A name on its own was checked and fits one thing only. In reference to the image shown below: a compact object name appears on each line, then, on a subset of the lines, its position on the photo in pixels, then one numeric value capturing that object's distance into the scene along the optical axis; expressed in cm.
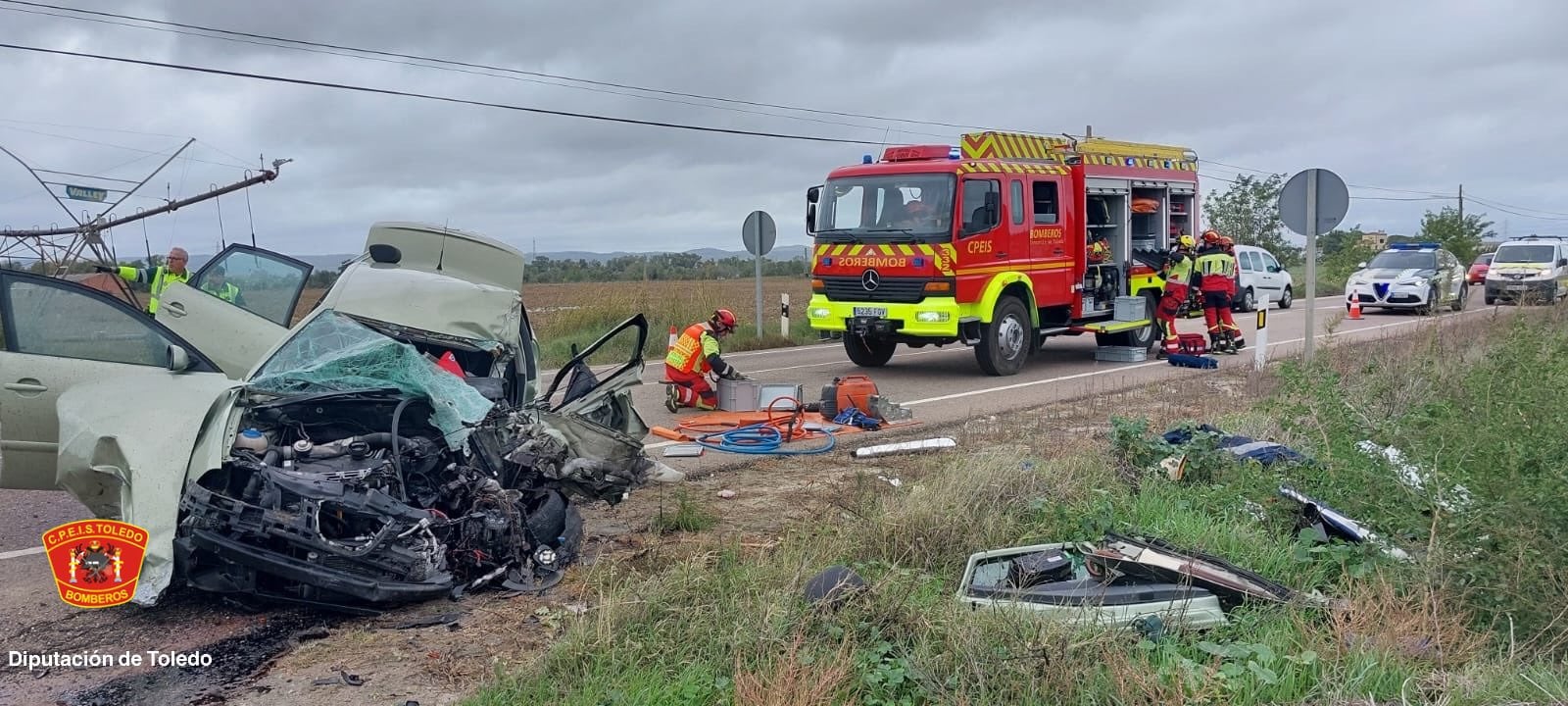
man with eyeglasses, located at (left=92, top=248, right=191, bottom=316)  895
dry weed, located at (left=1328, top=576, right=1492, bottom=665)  394
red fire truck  1261
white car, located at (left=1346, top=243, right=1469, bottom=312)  2353
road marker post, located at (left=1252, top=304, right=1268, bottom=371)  1281
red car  3083
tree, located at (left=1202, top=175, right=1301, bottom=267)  4353
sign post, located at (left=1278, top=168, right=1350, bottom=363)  1105
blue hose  856
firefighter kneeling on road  1034
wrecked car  436
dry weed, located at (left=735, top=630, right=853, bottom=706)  363
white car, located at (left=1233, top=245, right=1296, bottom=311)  2666
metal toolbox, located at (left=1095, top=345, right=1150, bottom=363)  1540
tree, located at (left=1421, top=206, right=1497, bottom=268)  3569
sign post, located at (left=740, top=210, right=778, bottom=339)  1850
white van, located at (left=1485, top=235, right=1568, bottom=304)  2448
